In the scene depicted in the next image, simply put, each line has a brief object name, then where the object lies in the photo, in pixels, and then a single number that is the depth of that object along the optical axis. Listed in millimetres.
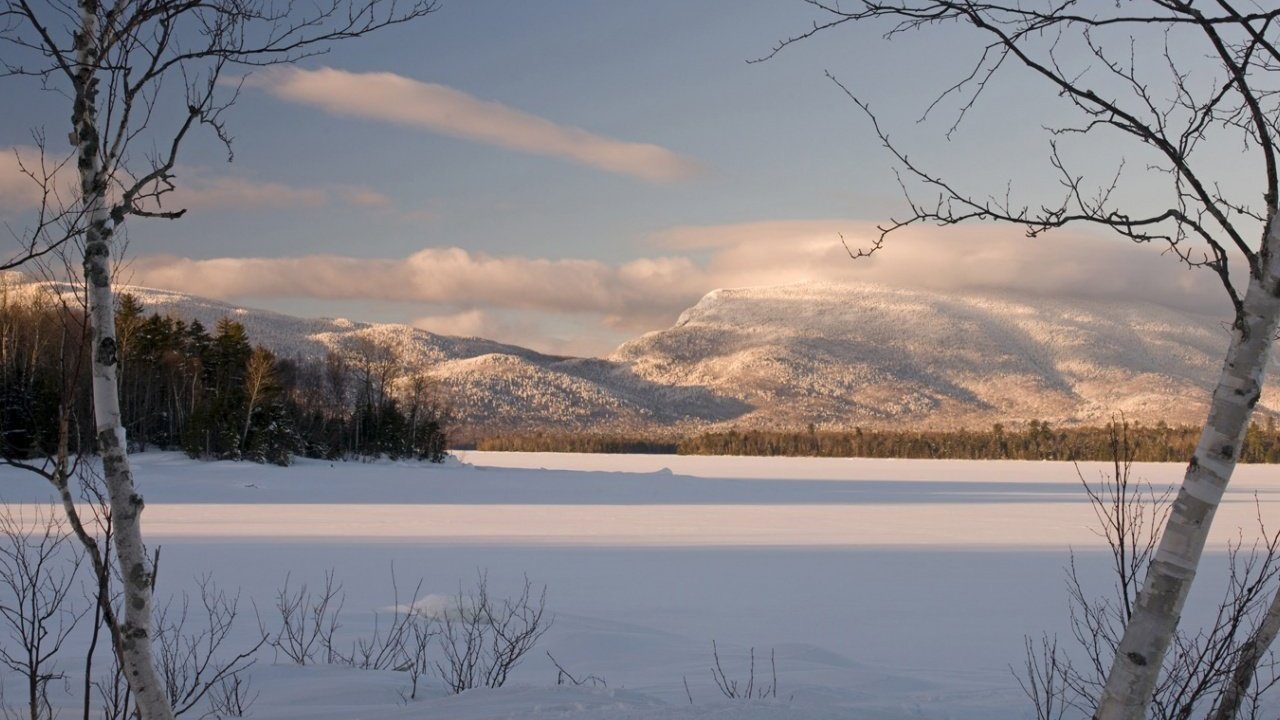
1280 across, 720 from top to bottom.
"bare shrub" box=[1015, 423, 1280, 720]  3078
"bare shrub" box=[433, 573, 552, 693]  6784
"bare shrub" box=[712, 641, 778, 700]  6400
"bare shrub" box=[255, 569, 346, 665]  7995
